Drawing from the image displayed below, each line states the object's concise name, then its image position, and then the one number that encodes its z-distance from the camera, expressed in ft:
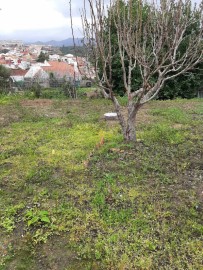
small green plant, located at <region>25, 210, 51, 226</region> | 6.79
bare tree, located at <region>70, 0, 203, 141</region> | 10.12
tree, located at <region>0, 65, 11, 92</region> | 29.23
